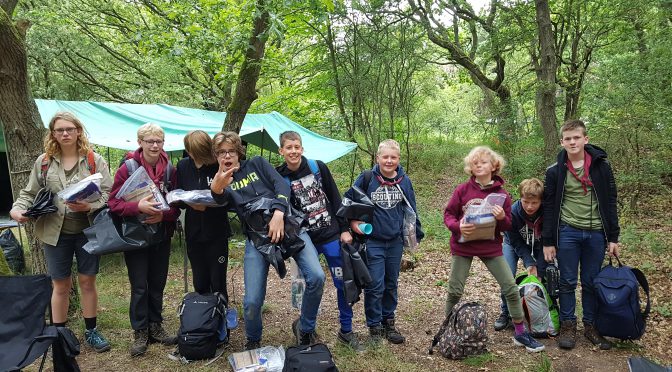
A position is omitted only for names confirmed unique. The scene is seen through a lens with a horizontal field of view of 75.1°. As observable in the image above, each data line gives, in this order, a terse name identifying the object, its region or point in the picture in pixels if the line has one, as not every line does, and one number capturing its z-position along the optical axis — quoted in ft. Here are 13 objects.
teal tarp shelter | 20.51
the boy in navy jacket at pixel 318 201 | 10.12
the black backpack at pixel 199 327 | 9.68
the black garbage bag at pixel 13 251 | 18.13
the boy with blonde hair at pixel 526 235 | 11.34
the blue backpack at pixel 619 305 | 10.16
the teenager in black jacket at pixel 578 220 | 10.46
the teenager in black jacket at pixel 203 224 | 10.07
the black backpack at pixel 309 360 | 8.38
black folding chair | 7.95
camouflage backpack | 10.30
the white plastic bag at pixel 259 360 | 9.23
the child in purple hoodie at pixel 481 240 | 10.37
